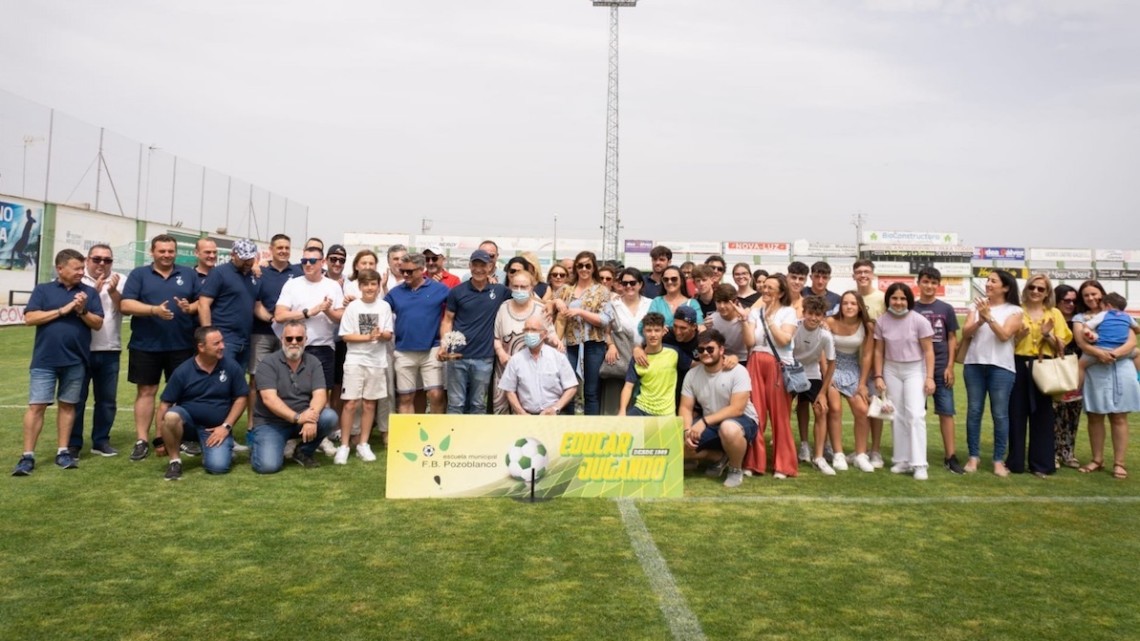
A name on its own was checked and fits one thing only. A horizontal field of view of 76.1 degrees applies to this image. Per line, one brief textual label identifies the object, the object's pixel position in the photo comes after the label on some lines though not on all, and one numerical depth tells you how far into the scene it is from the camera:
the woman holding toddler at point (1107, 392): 6.13
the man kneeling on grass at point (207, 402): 5.55
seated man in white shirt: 5.77
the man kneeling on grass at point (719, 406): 5.49
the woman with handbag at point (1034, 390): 6.09
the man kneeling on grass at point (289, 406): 5.66
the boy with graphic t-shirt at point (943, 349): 6.18
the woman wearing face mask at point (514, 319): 6.10
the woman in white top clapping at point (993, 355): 6.02
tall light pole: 55.66
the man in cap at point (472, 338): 6.23
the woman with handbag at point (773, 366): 5.82
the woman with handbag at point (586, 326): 6.28
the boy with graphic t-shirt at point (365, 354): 6.10
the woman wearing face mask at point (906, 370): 5.93
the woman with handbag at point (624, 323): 6.06
